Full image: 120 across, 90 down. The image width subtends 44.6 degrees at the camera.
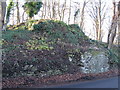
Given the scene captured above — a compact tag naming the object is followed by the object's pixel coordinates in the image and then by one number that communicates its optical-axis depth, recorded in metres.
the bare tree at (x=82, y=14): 24.26
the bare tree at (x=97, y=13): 22.52
